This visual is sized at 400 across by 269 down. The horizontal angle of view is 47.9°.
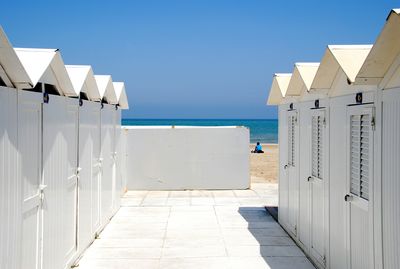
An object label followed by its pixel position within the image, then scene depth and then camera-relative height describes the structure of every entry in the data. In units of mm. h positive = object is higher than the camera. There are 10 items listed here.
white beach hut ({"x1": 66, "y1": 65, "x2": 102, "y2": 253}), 6955 -297
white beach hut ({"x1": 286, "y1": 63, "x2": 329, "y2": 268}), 6246 -422
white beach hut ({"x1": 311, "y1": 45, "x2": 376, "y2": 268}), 4688 -223
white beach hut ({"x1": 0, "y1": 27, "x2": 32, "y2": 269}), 3787 -197
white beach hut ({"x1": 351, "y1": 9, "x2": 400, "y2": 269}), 3885 -61
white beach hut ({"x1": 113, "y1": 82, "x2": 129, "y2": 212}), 10555 -216
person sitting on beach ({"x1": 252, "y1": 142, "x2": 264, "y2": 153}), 30794 -894
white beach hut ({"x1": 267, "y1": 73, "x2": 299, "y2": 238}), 8094 -303
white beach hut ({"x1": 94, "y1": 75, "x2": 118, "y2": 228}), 8859 -164
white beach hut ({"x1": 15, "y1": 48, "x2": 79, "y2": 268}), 4531 -247
